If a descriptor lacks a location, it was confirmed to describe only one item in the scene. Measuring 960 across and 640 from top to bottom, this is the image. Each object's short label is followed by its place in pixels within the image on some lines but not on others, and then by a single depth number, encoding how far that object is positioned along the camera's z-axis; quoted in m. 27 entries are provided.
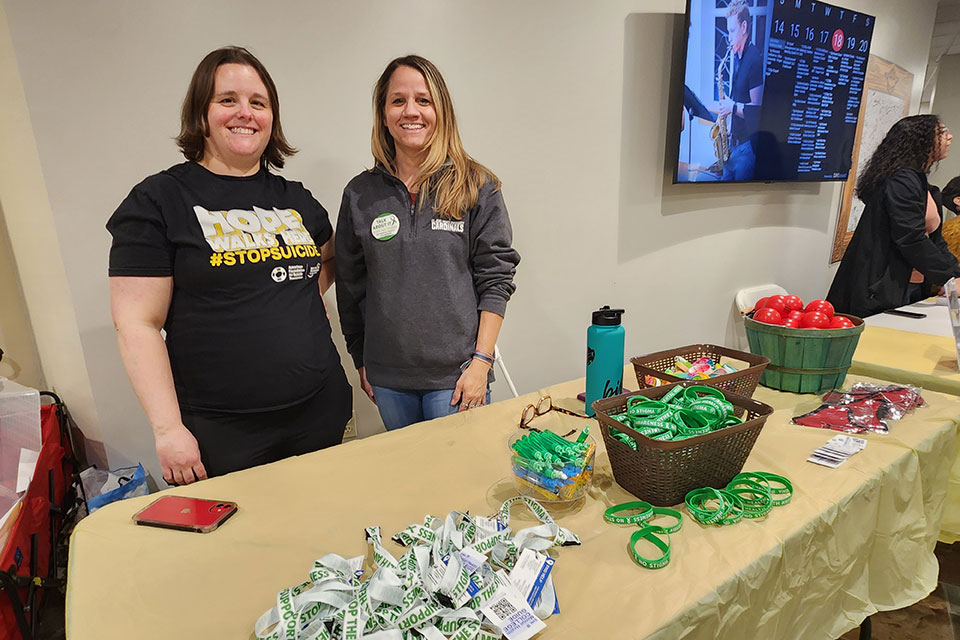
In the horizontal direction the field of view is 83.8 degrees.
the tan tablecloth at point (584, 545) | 0.73
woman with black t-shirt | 1.09
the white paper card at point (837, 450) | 1.08
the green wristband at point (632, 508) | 0.89
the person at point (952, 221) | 3.14
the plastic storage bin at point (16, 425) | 1.44
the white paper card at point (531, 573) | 0.71
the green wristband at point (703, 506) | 0.89
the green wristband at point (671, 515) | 0.86
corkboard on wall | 3.72
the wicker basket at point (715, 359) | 1.21
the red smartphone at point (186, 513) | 0.89
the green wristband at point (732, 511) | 0.89
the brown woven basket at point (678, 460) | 0.90
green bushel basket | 1.37
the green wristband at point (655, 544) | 0.79
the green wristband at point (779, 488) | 0.95
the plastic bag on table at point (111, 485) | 1.59
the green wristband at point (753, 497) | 0.91
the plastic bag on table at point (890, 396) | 1.31
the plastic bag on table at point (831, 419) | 1.23
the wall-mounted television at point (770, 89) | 2.51
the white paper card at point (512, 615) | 0.66
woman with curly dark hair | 2.38
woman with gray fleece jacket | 1.34
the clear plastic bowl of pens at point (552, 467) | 0.93
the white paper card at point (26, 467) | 1.40
